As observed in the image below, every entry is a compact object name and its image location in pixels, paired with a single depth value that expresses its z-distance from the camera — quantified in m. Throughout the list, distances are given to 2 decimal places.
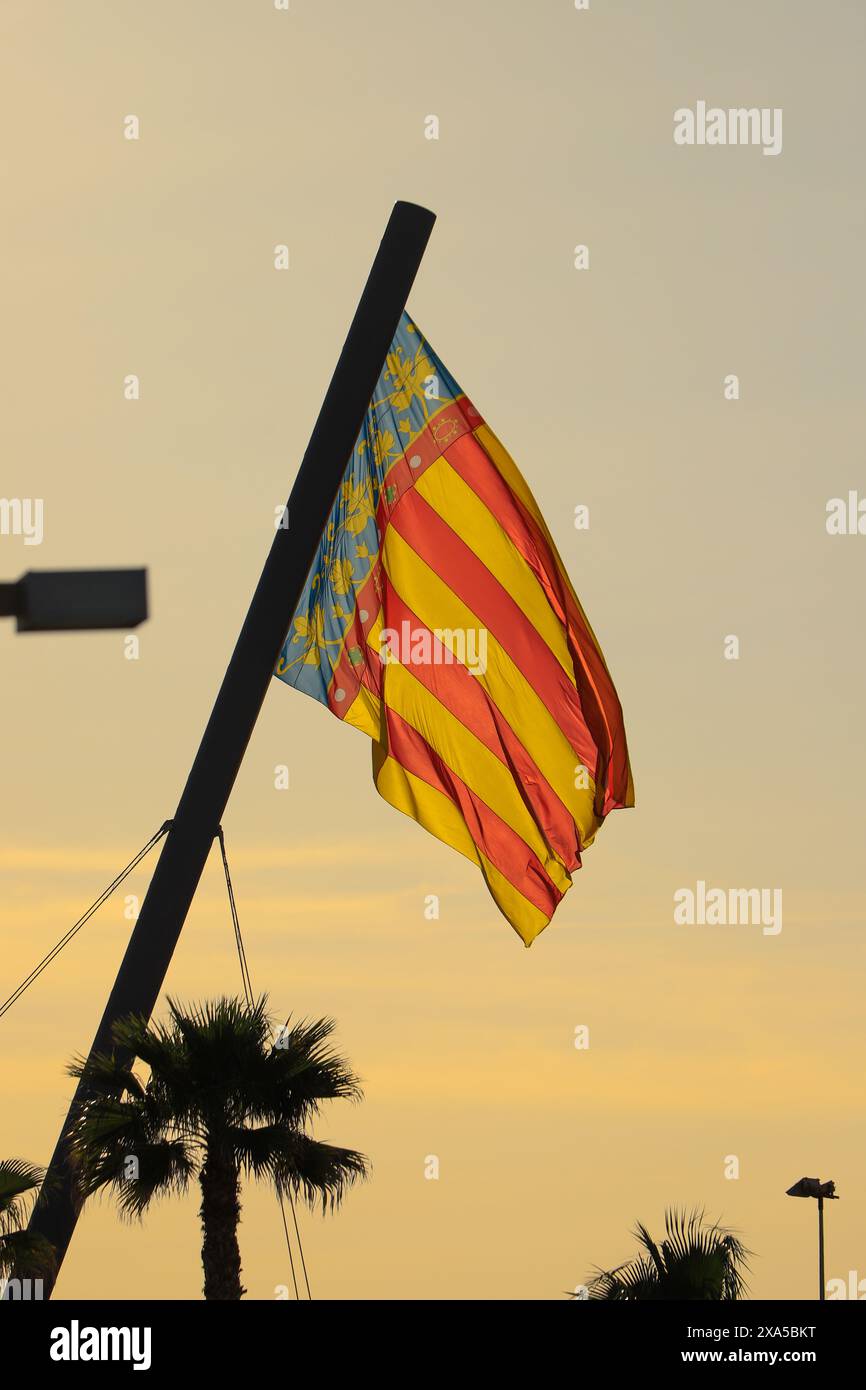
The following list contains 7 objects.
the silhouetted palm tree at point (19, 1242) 24.95
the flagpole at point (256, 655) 25.80
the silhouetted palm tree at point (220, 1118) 26.94
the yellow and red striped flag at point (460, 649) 28.56
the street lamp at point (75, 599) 10.52
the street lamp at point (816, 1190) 48.84
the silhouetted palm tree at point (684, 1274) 35.07
